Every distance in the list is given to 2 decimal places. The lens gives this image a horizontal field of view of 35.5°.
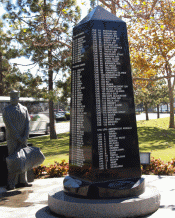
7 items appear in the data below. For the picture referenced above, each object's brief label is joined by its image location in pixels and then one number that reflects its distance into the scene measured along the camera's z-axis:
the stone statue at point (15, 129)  6.64
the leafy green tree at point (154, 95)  31.57
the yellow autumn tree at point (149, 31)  14.17
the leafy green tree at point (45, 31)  14.84
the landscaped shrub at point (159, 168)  7.91
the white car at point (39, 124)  22.81
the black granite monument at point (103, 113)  4.84
